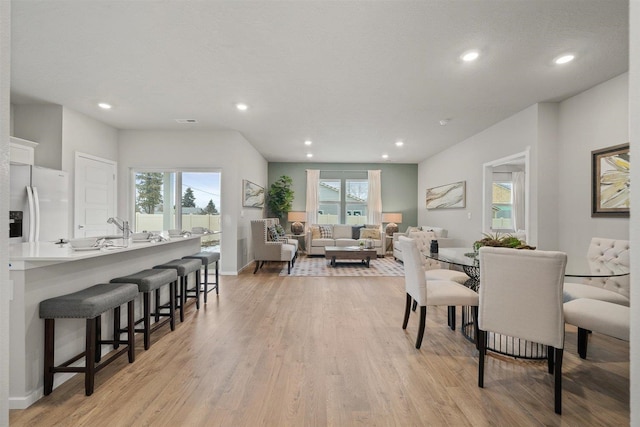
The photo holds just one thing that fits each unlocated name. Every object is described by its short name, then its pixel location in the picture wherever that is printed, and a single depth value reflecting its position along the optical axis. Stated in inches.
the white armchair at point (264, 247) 229.9
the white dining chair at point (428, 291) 101.3
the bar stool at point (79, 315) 72.9
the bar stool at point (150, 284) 99.5
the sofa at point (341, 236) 312.5
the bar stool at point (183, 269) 125.2
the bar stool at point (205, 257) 152.4
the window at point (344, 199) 368.2
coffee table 253.3
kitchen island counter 69.8
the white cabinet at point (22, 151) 154.7
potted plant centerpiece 94.3
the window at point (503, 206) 318.3
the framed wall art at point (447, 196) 248.4
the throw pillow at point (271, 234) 239.9
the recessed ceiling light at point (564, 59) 115.2
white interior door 186.9
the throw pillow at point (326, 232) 330.0
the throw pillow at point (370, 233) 320.2
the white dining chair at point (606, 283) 99.3
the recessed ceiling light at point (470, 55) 112.0
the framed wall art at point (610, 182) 129.0
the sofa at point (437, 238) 244.1
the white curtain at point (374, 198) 359.9
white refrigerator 143.2
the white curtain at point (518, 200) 310.3
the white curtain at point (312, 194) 359.6
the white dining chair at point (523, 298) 71.9
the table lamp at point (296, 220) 343.6
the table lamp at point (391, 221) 341.1
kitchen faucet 114.0
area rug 230.8
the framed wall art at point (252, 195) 240.4
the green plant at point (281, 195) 337.7
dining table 90.4
